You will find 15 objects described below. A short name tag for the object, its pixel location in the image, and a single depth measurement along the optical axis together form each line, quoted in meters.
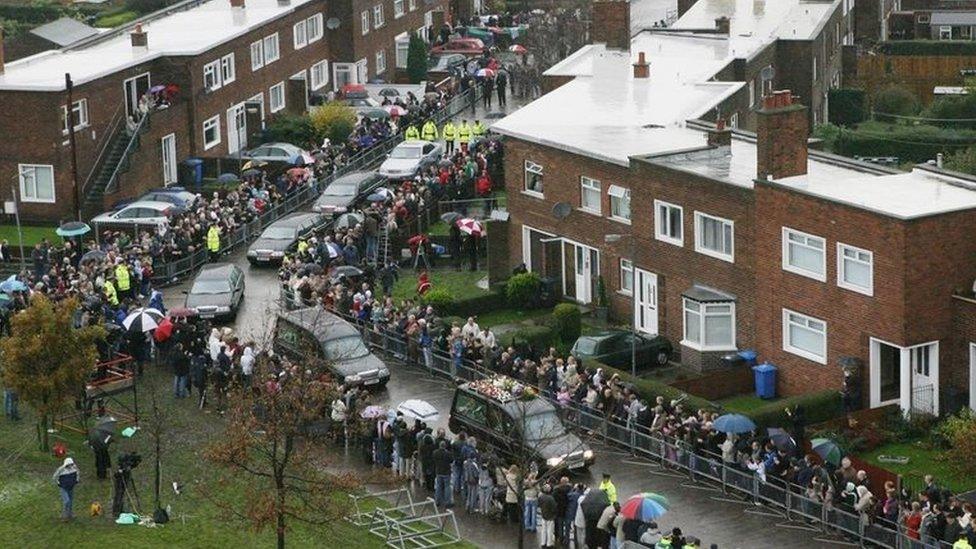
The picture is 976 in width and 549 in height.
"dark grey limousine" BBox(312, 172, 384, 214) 75.62
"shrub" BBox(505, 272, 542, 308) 66.44
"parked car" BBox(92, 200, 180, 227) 73.50
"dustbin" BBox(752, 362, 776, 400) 57.50
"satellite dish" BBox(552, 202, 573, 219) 66.75
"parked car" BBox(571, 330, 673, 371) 59.16
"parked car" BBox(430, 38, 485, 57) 108.12
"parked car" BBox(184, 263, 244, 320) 63.81
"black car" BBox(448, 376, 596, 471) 49.22
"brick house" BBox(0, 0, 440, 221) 76.81
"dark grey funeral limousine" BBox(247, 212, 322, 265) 70.25
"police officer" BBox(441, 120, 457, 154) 84.12
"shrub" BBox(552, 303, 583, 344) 62.53
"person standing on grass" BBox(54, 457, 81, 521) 47.12
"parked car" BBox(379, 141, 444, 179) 81.00
